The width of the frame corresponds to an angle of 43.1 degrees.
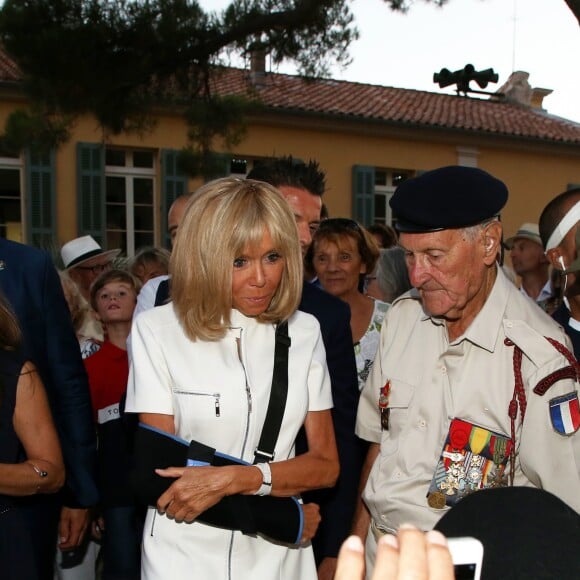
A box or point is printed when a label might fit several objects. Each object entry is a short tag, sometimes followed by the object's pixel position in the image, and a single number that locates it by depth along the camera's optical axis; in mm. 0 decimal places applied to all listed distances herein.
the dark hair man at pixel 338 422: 2449
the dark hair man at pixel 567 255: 2414
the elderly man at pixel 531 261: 6648
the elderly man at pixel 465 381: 1827
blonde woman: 1970
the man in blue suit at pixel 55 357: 2527
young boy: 3529
